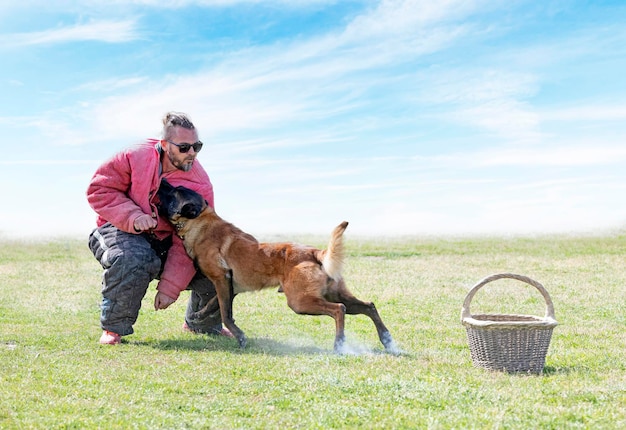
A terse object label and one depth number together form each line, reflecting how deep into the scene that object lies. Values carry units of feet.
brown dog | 23.29
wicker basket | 19.57
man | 25.49
